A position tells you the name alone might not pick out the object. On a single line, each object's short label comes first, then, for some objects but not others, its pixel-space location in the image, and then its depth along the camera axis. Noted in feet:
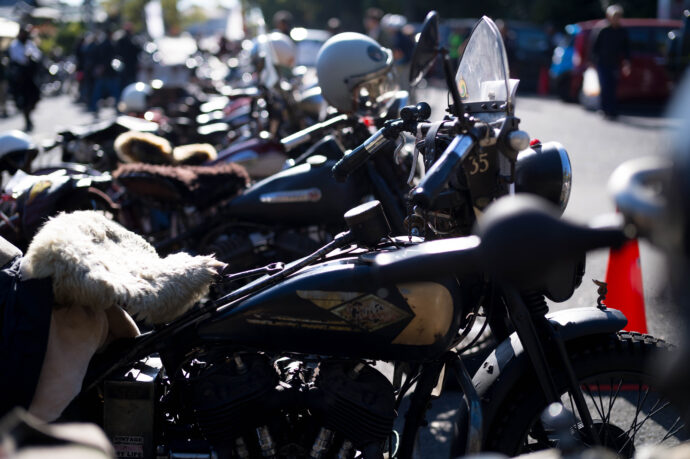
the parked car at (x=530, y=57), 63.26
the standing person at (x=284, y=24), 38.93
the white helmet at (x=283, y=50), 24.17
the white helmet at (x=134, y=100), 28.94
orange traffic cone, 13.39
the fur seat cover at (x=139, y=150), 18.69
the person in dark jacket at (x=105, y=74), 54.54
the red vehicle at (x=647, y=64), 47.21
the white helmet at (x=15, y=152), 16.90
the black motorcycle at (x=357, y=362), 7.22
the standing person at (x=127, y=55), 55.72
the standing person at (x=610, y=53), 43.34
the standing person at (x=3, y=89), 59.47
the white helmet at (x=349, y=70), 14.79
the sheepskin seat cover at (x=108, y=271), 7.36
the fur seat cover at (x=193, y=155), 19.33
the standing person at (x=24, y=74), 47.42
